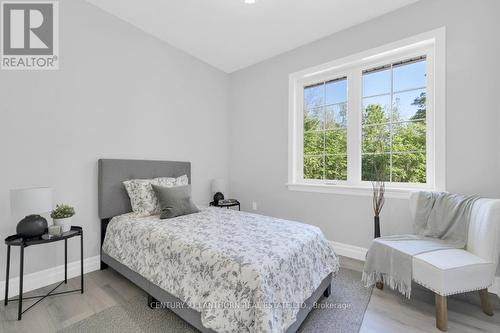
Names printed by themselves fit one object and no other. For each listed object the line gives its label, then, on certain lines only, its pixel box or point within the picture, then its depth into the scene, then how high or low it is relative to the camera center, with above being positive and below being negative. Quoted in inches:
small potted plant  77.9 -17.0
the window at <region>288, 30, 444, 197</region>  94.6 +22.1
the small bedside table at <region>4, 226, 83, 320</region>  67.7 -23.0
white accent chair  62.1 -26.6
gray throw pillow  94.3 -15.0
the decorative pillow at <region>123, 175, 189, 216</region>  98.7 -13.3
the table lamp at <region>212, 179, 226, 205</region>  141.6 -13.7
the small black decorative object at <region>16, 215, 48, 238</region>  70.4 -18.7
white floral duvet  50.2 -25.7
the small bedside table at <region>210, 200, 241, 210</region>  136.0 -22.6
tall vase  95.8 -24.0
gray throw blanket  71.3 -24.7
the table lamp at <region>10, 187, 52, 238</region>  68.9 -12.2
